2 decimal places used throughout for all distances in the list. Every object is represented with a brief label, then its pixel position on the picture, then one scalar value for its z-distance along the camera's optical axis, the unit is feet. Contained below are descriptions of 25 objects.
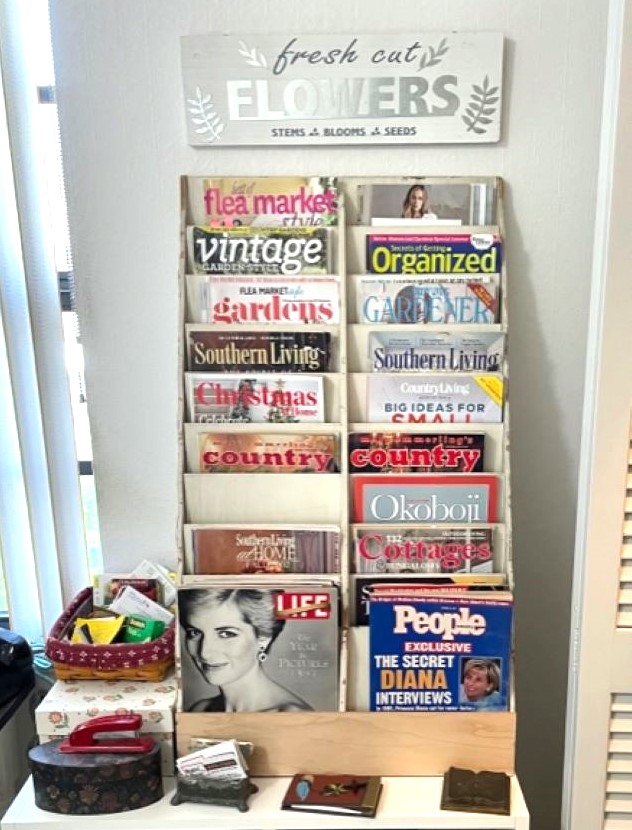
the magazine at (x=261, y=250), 4.36
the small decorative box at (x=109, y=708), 4.09
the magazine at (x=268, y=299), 4.35
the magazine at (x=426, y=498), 4.30
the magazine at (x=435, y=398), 4.32
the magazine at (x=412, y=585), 4.17
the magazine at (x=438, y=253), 4.33
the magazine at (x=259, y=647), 4.10
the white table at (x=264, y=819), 3.81
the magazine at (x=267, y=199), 4.41
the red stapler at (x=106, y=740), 3.94
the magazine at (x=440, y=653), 4.04
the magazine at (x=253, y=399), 4.33
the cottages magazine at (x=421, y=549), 4.31
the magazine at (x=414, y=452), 4.33
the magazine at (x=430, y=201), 4.39
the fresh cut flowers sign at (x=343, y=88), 4.21
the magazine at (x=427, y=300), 4.33
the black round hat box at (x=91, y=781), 3.85
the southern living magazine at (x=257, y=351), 4.32
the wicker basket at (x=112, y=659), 4.25
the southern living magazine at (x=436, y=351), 4.31
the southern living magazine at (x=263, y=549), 4.30
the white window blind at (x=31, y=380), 4.52
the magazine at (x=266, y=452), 4.34
